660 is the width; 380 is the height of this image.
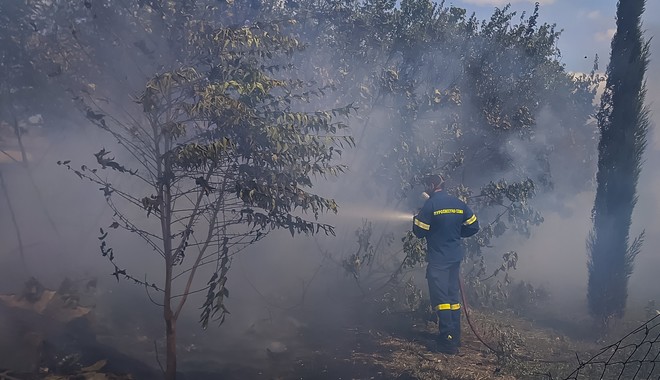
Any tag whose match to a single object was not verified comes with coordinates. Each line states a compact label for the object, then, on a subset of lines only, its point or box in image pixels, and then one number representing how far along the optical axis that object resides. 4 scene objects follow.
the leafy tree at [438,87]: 9.15
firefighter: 7.06
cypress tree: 8.63
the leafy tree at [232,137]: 4.54
